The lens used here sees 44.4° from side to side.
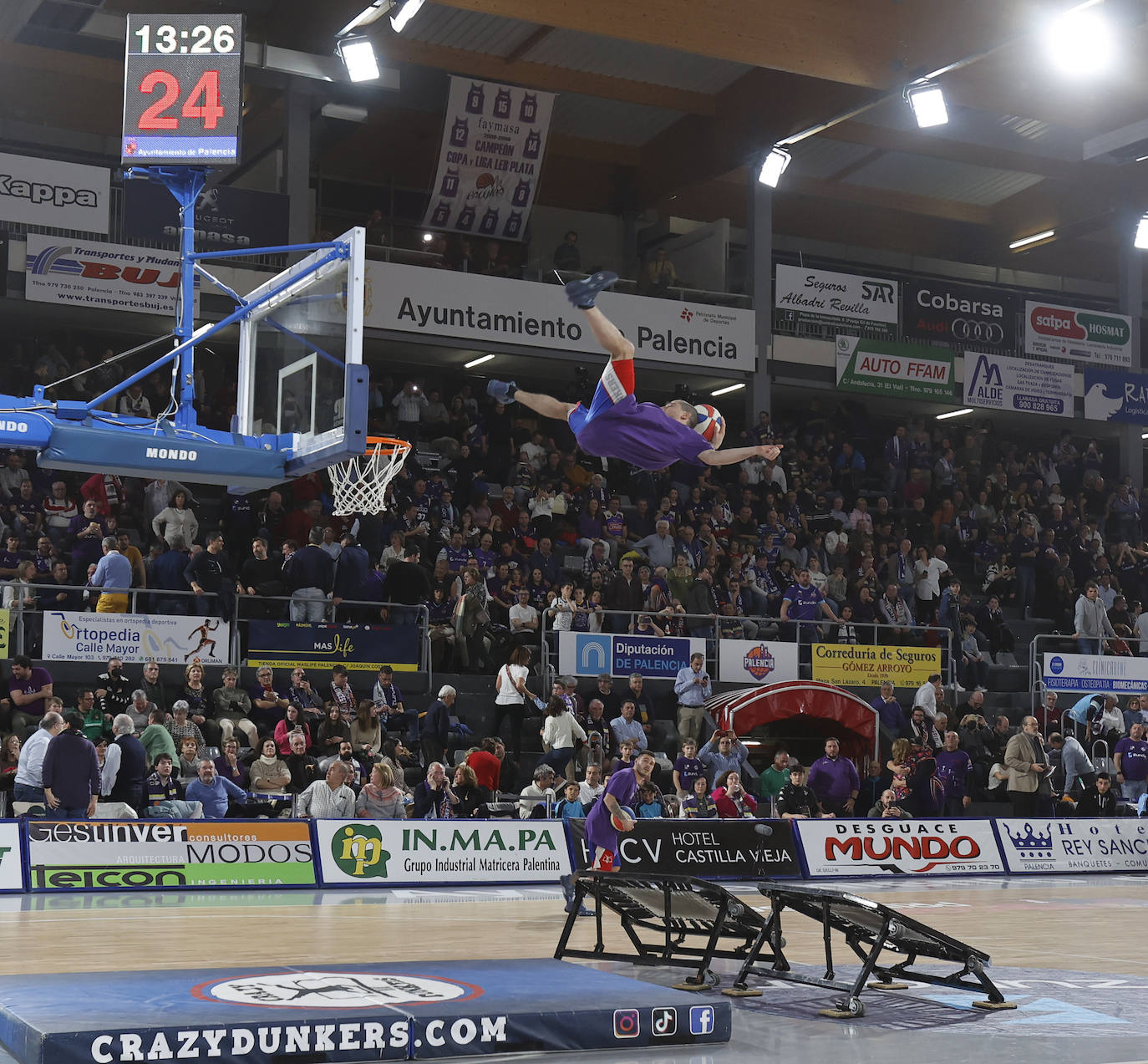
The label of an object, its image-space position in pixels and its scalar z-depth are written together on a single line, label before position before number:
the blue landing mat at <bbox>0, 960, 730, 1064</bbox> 6.92
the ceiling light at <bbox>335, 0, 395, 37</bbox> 21.19
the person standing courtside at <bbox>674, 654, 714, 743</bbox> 20.66
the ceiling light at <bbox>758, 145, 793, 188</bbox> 26.38
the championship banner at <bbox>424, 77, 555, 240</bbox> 25.09
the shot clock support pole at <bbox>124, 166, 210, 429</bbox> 10.63
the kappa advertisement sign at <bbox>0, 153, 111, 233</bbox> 22.42
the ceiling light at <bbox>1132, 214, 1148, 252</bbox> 29.86
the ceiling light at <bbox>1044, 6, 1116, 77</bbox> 20.97
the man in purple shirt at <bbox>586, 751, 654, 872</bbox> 13.48
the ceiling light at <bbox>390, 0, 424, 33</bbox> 20.72
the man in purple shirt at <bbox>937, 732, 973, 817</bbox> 20.72
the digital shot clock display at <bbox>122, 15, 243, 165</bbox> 10.36
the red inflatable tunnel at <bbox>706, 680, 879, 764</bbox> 21.11
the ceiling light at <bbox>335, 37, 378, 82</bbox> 21.06
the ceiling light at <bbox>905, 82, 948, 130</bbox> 22.44
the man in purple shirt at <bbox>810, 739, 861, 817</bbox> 19.77
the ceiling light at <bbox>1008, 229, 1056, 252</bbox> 33.12
